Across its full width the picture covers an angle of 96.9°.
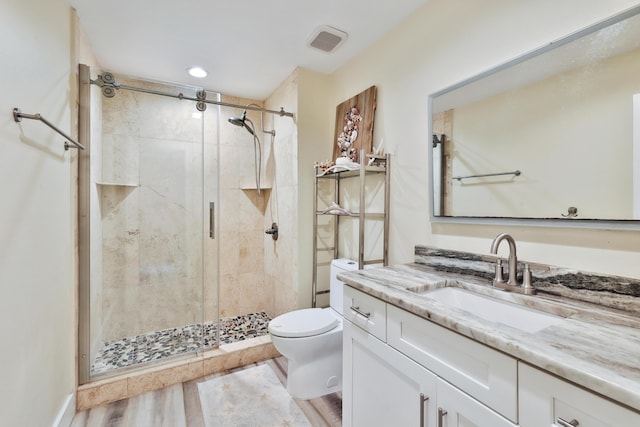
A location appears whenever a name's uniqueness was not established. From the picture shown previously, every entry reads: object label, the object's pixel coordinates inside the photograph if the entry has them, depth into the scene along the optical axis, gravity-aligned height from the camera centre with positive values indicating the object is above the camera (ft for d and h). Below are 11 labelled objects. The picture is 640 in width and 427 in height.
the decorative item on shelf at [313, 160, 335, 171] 6.88 +1.18
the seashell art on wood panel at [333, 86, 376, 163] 6.42 +2.15
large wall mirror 3.00 +0.99
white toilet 5.61 -2.80
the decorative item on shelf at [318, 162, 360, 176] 6.01 +1.00
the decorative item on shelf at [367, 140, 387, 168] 5.92 +1.15
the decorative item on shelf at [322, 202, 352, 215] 6.39 +0.04
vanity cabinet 2.47 -1.75
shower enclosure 6.94 -0.14
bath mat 5.22 -3.83
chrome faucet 3.48 -0.80
